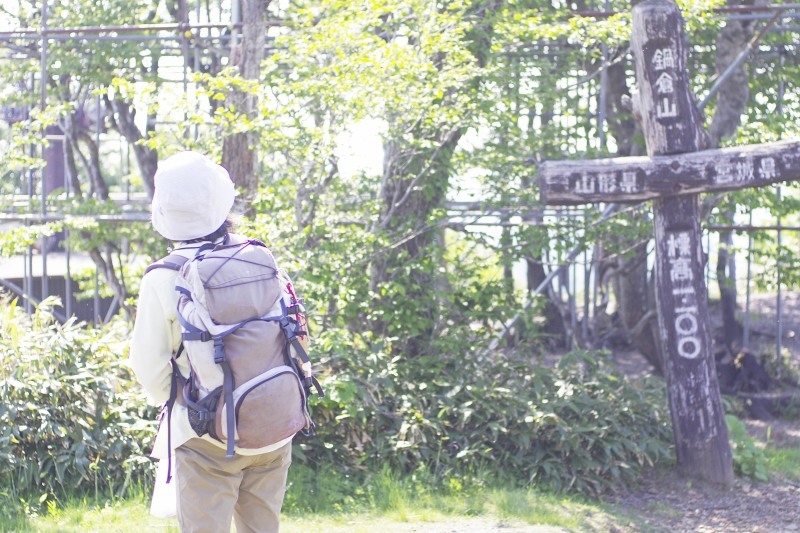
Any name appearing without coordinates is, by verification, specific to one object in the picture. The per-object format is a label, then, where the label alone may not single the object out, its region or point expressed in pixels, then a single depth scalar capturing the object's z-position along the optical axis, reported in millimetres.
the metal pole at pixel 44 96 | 8062
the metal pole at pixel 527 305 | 6789
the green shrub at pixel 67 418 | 5078
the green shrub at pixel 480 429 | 5574
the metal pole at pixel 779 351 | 8508
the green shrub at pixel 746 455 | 5969
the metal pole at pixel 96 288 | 8842
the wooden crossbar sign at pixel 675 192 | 5512
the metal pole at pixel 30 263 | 8375
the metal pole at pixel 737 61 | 7156
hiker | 2824
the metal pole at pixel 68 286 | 8766
